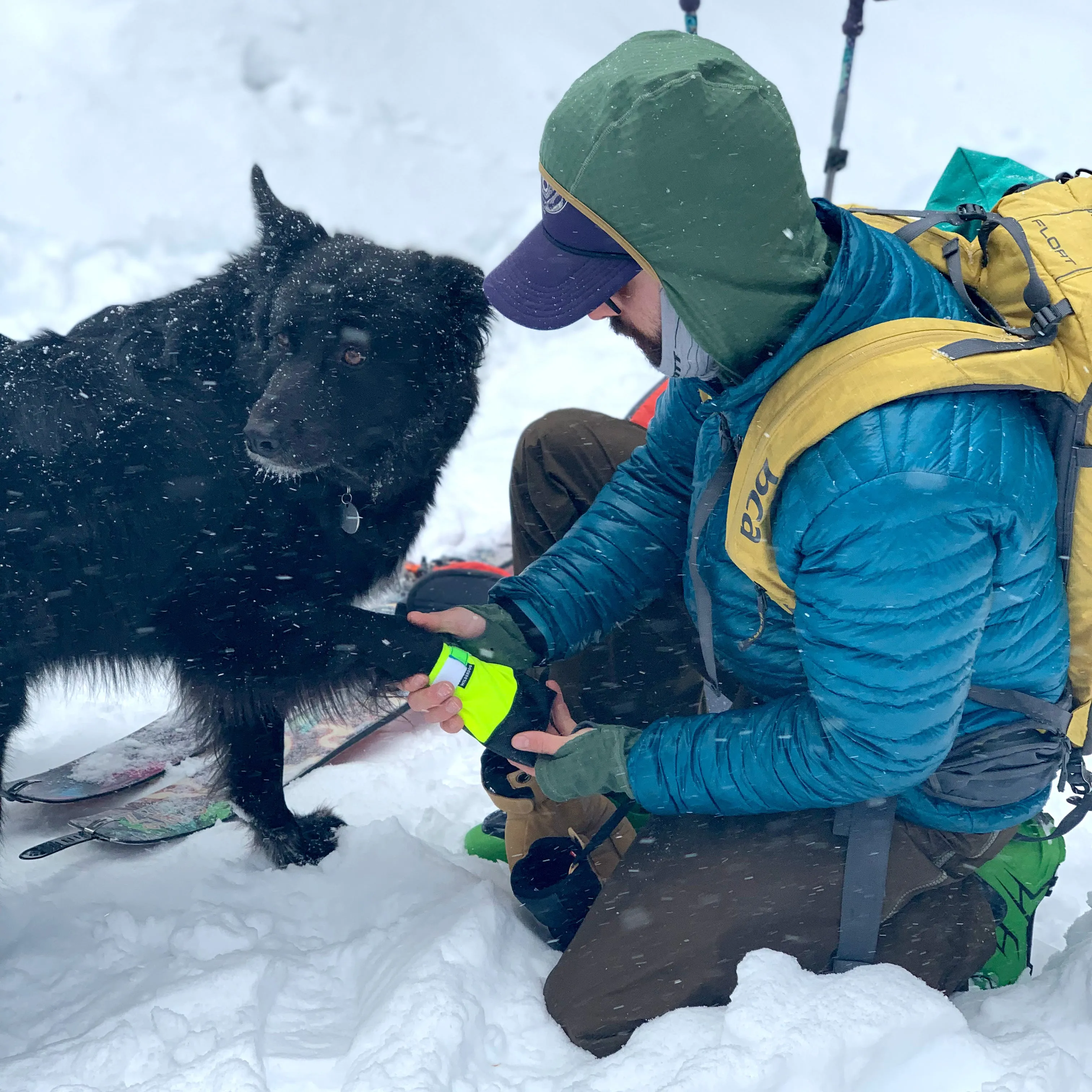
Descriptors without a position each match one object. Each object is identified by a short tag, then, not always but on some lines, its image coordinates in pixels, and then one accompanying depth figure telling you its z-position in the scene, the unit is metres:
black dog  1.86
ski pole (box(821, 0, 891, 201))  3.39
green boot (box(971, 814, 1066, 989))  1.63
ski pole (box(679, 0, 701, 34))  3.27
